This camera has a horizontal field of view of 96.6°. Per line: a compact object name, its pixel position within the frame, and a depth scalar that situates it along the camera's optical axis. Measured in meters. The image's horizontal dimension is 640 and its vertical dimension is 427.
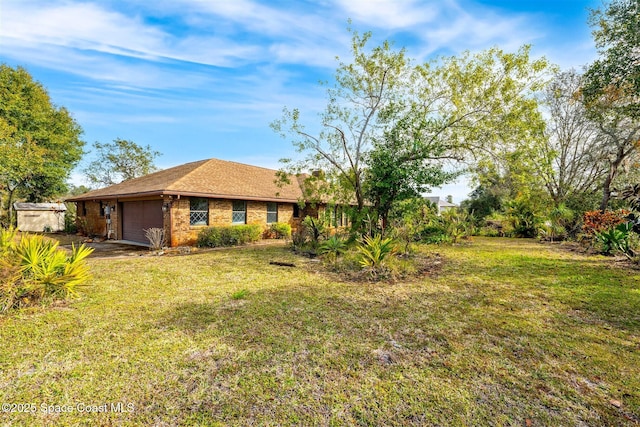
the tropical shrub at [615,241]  9.52
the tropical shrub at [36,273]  4.80
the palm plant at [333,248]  10.20
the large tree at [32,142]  21.11
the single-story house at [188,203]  13.02
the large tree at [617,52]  7.53
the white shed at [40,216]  23.03
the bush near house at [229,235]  13.52
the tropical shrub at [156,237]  11.96
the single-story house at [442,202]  49.62
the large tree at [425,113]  10.60
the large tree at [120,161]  33.12
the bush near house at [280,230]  17.31
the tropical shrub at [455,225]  15.74
